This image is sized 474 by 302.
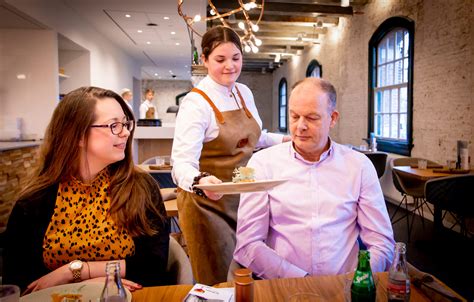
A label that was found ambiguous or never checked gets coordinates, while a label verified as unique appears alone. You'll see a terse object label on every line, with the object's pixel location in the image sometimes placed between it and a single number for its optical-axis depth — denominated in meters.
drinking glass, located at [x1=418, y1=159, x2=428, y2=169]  4.88
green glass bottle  1.12
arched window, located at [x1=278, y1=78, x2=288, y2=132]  16.19
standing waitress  2.19
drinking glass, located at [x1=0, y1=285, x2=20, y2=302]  1.00
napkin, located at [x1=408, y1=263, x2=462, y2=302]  1.13
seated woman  1.52
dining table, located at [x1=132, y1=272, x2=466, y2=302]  1.19
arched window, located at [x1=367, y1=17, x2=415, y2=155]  6.59
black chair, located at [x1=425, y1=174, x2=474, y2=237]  3.95
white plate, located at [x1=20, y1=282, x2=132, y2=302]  1.19
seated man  1.70
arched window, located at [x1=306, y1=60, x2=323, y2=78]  11.32
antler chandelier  3.50
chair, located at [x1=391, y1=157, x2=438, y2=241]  5.07
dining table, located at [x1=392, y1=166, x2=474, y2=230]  4.29
